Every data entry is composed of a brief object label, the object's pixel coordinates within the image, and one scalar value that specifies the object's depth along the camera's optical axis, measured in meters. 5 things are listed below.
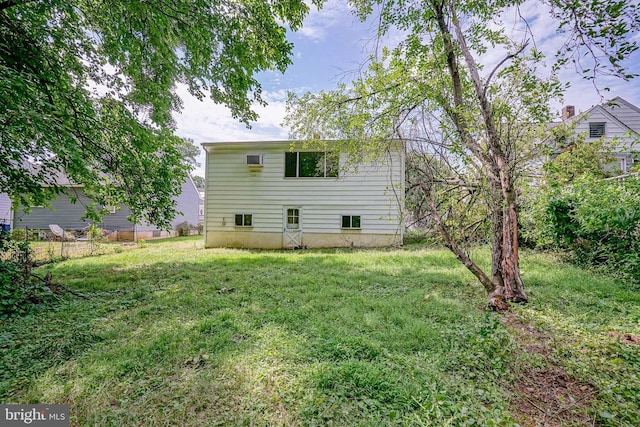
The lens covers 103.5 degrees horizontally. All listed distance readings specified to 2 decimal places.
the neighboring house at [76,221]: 14.09
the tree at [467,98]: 3.76
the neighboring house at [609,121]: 12.66
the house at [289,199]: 10.40
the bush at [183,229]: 17.86
